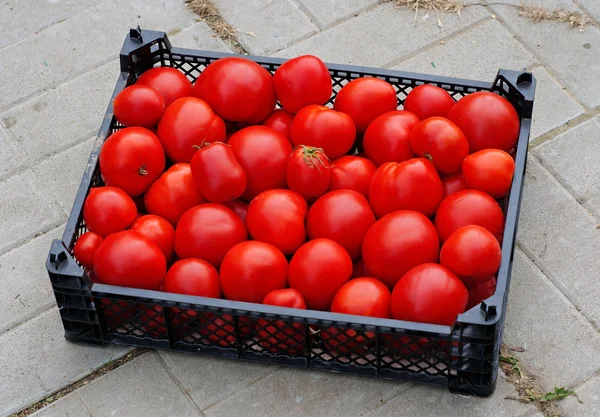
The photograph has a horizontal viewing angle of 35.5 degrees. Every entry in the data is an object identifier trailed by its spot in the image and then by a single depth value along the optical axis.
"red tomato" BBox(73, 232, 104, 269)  2.25
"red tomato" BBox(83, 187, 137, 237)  2.27
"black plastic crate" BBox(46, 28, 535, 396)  2.07
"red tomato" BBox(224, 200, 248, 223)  2.37
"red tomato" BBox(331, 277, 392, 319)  2.12
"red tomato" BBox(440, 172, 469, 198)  2.32
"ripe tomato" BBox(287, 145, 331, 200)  2.26
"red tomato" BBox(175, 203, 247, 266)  2.25
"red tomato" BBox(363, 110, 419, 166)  2.36
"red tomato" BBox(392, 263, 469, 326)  2.07
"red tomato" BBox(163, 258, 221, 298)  2.19
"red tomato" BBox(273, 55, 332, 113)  2.41
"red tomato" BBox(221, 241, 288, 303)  2.17
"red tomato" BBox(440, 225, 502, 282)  2.09
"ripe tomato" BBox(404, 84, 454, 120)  2.46
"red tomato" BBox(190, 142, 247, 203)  2.25
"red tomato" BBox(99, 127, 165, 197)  2.33
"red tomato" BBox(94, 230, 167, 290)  2.16
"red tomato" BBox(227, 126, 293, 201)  2.33
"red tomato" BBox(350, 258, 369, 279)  2.29
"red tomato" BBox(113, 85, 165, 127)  2.41
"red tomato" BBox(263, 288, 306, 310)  2.14
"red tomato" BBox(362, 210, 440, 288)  2.16
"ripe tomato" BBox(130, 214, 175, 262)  2.28
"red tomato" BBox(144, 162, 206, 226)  2.33
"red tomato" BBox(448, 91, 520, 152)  2.35
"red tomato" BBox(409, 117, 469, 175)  2.27
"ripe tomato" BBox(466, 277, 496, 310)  2.18
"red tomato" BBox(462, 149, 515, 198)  2.26
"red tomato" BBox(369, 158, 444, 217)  2.23
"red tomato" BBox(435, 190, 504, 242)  2.20
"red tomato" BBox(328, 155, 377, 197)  2.35
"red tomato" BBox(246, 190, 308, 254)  2.24
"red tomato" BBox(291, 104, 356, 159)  2.34
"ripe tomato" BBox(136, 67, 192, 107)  2.52
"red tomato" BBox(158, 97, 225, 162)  2.39
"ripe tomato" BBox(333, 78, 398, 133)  2.45
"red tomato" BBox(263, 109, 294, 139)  2.48
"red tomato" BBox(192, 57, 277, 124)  2.43
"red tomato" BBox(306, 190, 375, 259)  2.25
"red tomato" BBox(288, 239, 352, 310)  2.17
